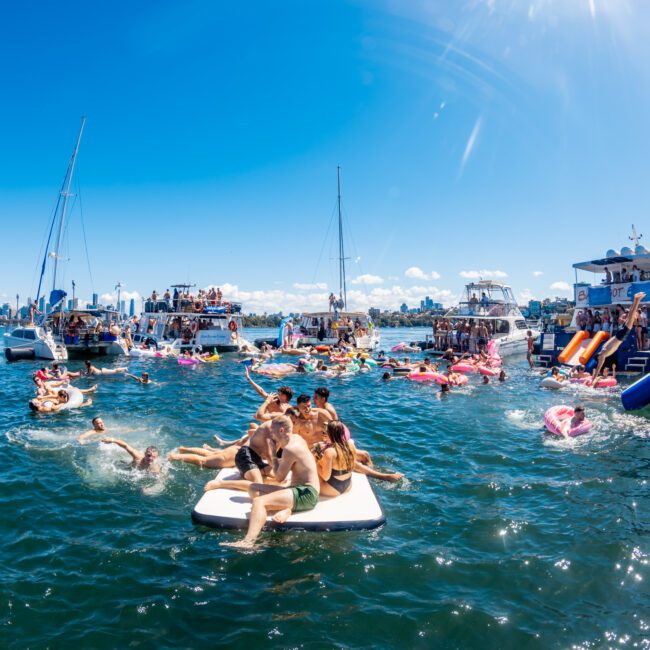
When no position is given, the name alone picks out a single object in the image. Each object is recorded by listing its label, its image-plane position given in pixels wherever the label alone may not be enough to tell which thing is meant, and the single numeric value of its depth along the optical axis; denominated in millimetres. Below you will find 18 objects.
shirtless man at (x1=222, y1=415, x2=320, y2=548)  6535
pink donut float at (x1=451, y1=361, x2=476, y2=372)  25192
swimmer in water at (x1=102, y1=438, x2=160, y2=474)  9148
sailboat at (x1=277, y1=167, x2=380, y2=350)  38062
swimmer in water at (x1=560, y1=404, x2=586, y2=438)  12201
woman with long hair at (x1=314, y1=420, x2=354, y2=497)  7277
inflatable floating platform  6582
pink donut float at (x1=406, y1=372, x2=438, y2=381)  22609
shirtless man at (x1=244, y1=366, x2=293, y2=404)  8836
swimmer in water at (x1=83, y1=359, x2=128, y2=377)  23281
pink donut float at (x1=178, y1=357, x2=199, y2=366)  29062
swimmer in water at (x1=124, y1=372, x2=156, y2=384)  21098
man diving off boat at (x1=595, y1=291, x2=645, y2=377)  21531
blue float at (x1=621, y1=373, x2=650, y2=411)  14359
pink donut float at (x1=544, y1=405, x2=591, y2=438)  12102
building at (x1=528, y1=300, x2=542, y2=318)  104781
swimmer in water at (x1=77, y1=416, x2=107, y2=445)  11502
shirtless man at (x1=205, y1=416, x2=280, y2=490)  7664
